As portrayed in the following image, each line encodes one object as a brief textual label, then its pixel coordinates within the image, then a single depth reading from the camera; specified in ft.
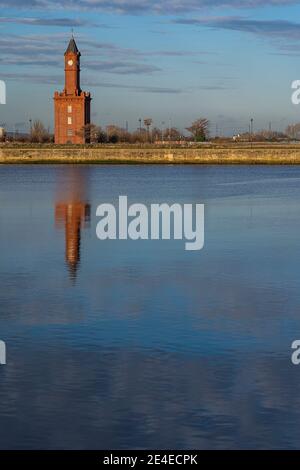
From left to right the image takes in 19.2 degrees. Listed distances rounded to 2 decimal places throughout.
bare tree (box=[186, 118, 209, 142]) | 532.73
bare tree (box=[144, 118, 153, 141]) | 537.65
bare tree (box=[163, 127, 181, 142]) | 577.43
